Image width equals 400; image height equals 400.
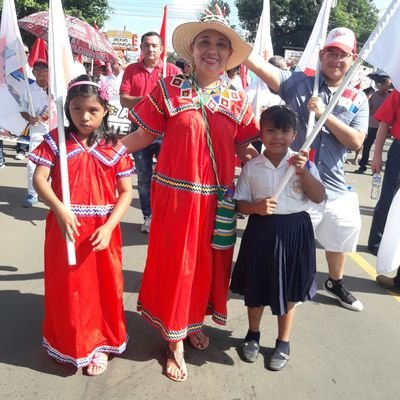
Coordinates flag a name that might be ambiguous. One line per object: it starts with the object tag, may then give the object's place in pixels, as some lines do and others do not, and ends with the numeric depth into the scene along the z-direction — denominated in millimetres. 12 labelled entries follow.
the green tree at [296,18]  40688
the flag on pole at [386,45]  2074
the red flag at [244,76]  7746
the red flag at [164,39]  5129
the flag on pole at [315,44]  3162
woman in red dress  2330
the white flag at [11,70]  4742
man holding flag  2768
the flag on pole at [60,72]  2170
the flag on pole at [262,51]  5117
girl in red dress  2252
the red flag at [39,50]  5970
